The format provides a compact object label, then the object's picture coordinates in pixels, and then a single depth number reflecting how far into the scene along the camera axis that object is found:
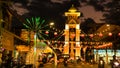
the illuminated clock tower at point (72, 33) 54.74
